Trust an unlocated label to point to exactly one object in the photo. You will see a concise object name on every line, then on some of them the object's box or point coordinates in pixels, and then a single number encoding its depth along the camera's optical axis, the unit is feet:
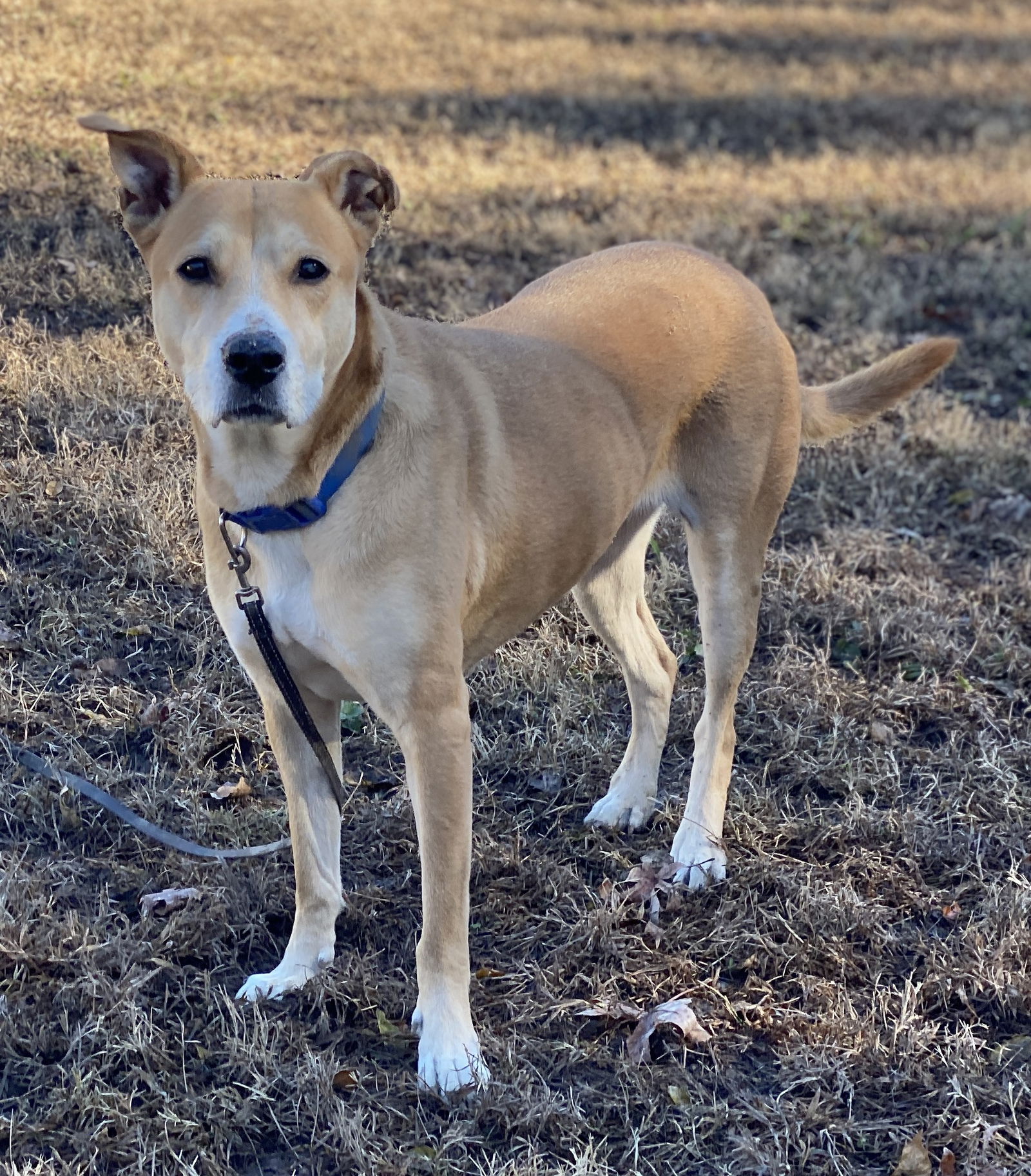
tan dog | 9.64
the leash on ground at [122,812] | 12.58
